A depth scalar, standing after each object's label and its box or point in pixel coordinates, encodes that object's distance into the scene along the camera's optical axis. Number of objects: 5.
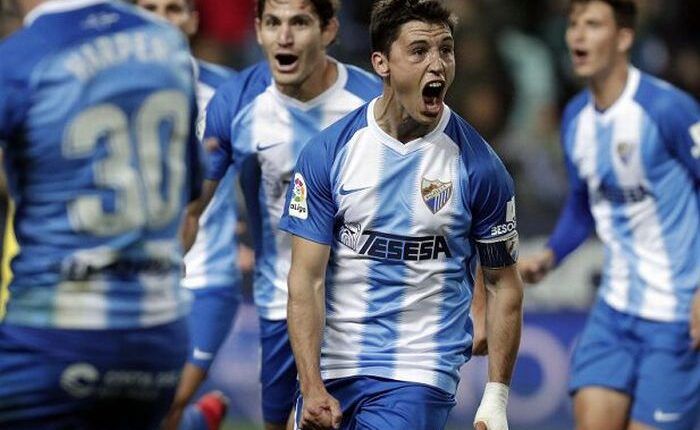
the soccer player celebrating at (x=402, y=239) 11.96
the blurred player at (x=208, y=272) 16.94
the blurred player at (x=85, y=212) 9.46
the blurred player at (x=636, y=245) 16.00
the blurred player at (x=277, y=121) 14.55
